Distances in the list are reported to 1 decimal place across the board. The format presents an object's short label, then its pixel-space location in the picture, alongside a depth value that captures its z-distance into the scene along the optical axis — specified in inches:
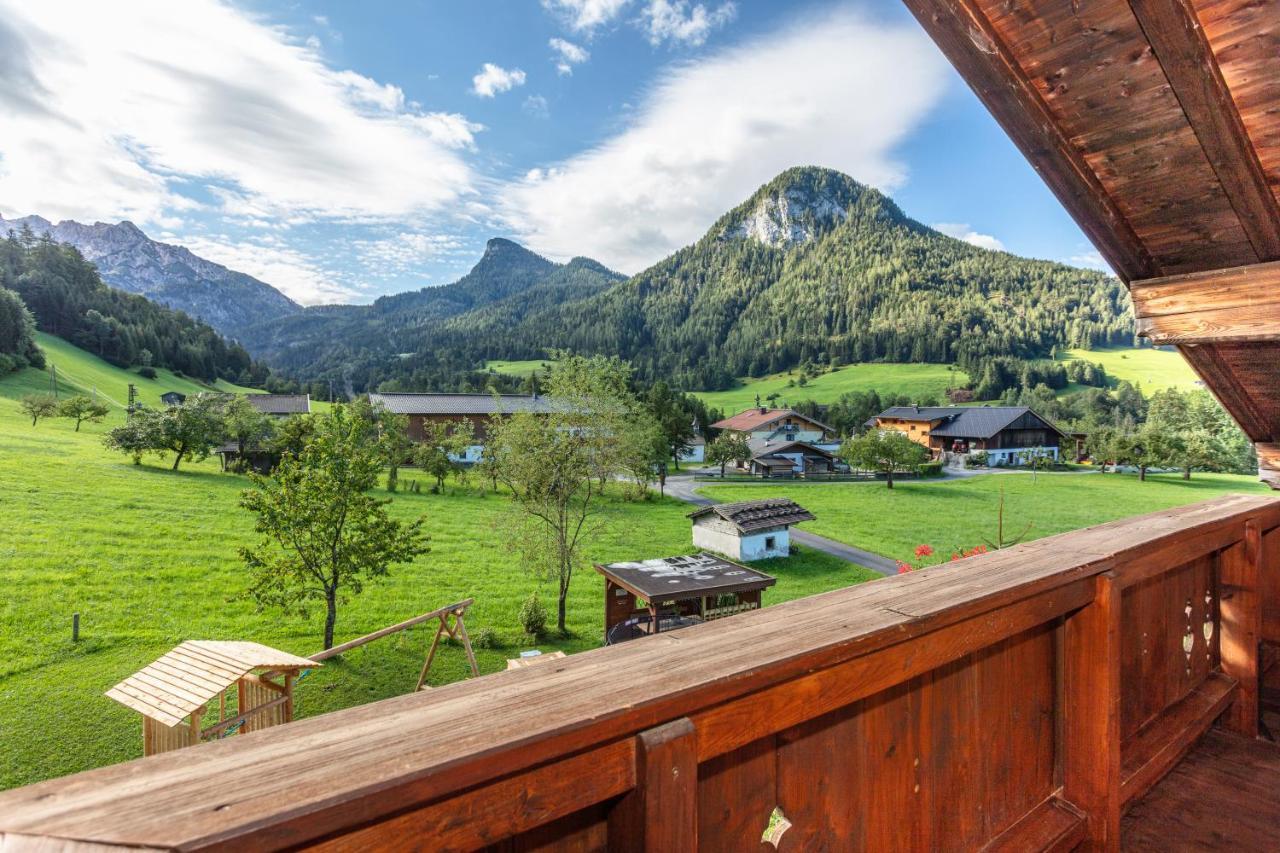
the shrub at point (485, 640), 491.8
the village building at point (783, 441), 1589.6
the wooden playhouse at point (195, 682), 207.9
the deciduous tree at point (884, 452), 1311.5
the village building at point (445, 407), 1739.7
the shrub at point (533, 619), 517.0
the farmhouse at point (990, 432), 1844.2
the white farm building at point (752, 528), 778.2
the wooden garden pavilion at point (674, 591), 429.1
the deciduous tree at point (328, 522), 440.8
